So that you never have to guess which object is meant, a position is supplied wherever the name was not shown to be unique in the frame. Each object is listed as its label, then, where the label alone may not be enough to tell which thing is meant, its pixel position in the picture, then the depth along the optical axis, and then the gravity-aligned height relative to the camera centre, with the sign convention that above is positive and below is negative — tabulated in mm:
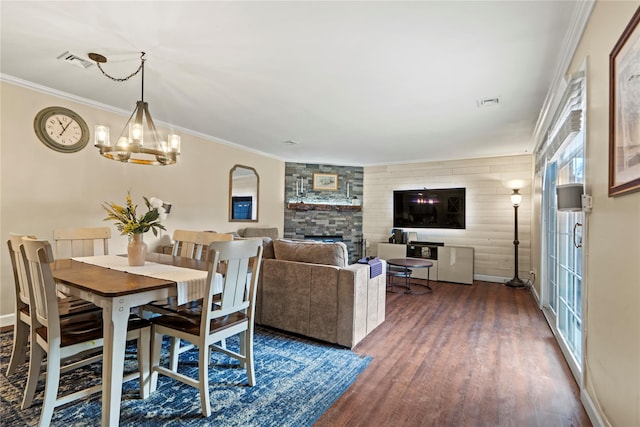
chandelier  2365 +553
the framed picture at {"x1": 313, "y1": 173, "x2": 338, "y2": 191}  6828 +821
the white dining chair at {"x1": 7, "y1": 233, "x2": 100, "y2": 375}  1940 -631
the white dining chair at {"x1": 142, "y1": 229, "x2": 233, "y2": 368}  2917 -259
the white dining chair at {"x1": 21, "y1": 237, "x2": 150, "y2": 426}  1596 -677
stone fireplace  6621 +237
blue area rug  1769 -1150
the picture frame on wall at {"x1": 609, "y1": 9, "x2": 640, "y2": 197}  1262 +495
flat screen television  6145 +257
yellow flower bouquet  2178 -24
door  2510 -360
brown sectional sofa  2760 -699
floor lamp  5301 -308
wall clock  3217 +904
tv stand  5617 -690
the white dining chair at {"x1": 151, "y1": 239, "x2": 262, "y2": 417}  1815 -674
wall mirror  5445 +427
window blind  2112 +862
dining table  1583 -408
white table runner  1858 -380
